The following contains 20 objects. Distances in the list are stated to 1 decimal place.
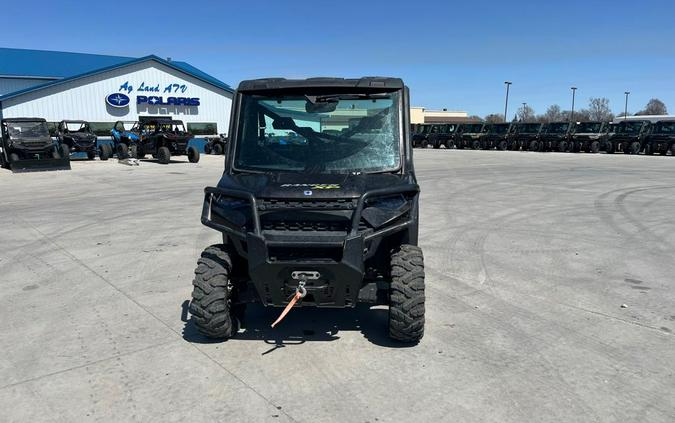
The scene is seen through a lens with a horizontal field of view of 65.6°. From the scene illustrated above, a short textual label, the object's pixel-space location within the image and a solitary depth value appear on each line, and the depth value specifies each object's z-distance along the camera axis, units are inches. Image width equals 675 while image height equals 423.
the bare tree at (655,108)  4765.0
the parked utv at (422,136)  1818.4
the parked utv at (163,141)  989.2
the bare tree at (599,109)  4554.6
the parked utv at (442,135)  1742.1
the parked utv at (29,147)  850.8
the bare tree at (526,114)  4539.9
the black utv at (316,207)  145.4
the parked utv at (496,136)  1600.6
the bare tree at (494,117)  4409.0
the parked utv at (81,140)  1024.2
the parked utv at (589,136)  1384.1
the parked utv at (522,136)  1537.6
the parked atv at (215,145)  1242.0
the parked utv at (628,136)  1311.5
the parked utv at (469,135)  1668.3
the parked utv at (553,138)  1455.5
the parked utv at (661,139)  1251.8
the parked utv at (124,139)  1039.0
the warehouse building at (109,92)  1191.6
